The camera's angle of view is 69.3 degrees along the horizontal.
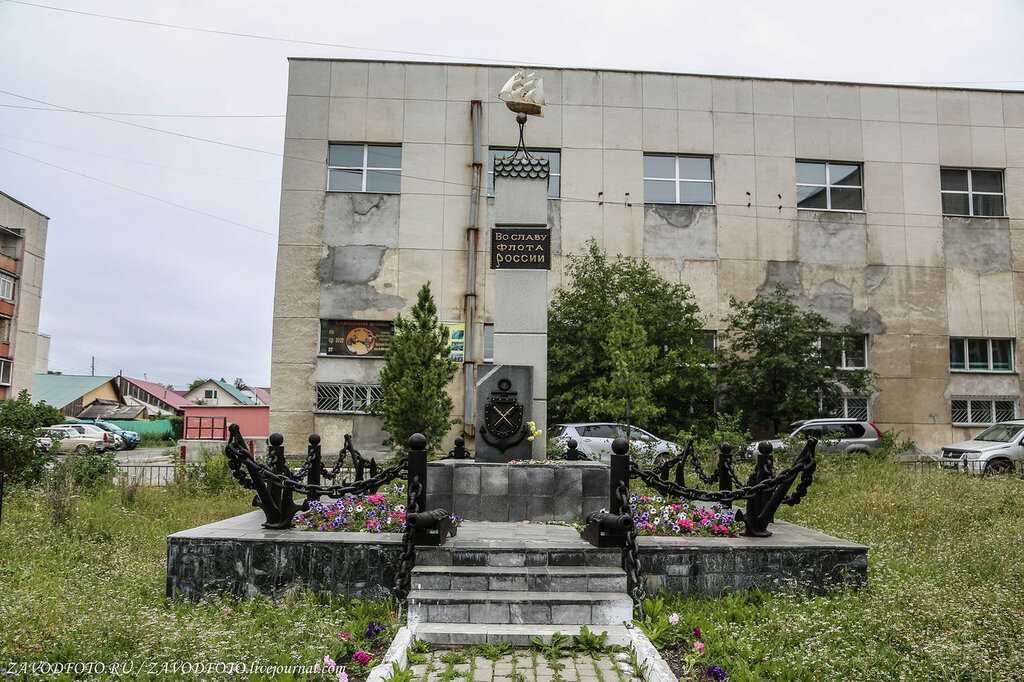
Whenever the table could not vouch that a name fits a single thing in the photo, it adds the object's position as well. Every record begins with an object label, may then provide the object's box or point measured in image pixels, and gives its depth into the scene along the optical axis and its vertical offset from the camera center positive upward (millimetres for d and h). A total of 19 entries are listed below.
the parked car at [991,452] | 17969 -430
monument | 10305 +2063
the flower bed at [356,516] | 7840 -1051
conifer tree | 18578 +1088
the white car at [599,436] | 19091 -260
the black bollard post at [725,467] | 9391 -473
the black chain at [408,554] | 6547 -1199
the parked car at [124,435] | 37375 -1082
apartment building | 41719 +7219
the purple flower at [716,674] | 5027 -1653
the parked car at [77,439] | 31812 -1125
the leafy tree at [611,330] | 21281 +2602
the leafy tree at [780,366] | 22484 +1969
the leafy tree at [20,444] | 12977 -566
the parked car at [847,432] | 20578 +2
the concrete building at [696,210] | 23891 +7239
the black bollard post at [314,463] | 10891 -644
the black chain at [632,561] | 6477 -1213
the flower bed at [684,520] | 7914 -1007
